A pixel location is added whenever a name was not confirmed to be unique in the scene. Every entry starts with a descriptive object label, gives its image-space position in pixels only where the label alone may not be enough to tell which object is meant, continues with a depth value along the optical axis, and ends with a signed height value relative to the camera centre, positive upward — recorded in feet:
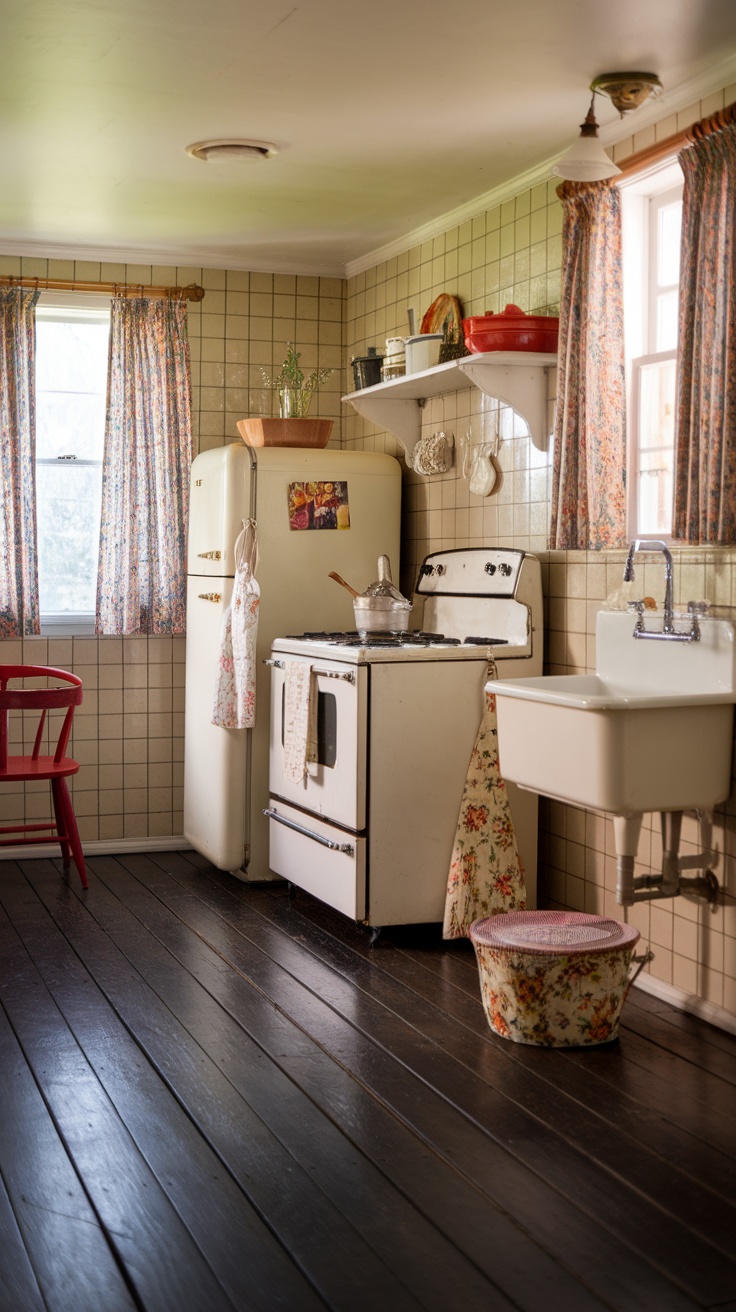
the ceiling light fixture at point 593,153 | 10.28 +3.22
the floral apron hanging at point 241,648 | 14.66 -0.98
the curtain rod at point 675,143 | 9.84 +3.44
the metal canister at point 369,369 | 15.85 +2.34
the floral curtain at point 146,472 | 17.10 +1.16
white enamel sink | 9.70 -1.30
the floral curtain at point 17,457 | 16.58 +1.29
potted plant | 15.83 +1.66
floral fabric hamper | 9.84 -3.16
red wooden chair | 14.80 -2.39
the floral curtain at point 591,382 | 11.57 +1.62
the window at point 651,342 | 11.77 +2.03
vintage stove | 12.54 -1.86
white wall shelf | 12.54 +1.85
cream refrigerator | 15.17 +0.03
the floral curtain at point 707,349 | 9.77 +1.64
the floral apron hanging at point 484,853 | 12.47 -2.77
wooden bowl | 15.81 +1.57
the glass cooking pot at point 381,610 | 14.16 -0.51
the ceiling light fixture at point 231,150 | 12.64 +3.99
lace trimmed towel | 13.34 -1.62
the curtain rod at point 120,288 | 16.85 +3.54
